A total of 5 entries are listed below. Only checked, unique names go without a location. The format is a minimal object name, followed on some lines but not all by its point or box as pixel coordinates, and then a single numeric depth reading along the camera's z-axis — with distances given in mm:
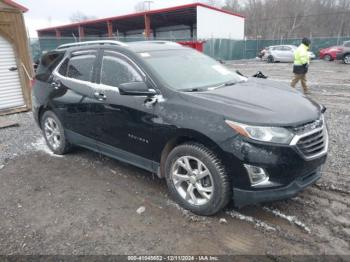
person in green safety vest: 9930
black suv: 2906
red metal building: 27827
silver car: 25719
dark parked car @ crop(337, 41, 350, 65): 22081
